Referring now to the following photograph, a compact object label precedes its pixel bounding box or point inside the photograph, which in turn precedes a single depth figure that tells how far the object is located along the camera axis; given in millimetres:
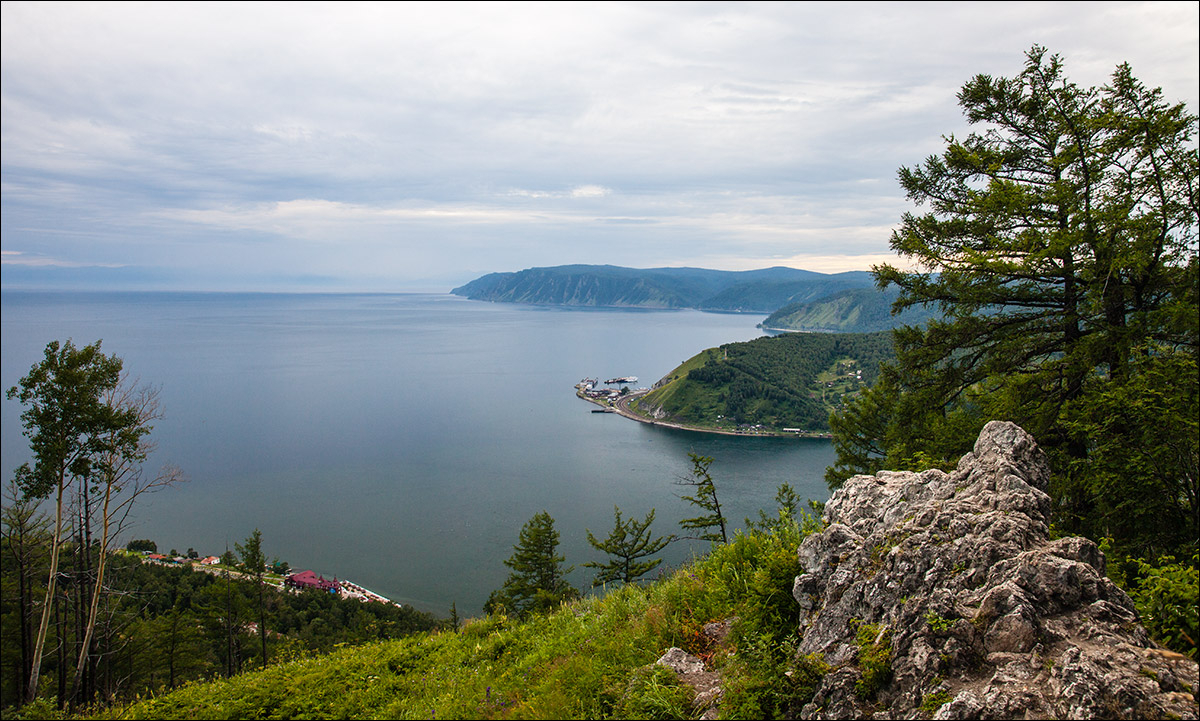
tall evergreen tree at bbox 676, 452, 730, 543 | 22484
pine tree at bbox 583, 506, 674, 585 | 27500
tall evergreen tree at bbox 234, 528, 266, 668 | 28891
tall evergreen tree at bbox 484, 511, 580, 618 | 29656
